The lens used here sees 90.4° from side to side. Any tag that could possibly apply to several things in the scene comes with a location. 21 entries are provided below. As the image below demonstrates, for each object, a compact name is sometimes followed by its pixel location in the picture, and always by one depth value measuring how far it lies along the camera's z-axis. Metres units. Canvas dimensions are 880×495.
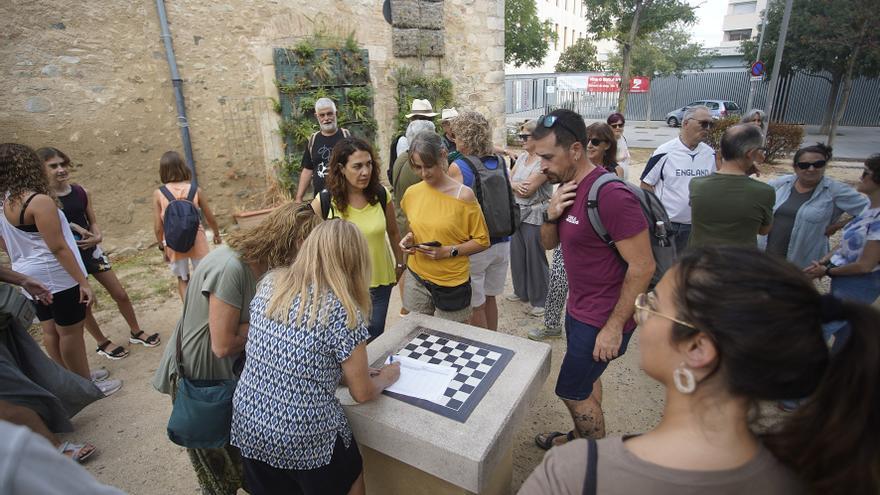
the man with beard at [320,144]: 4.59
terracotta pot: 3.93
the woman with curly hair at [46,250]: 2.60
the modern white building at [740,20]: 41.81
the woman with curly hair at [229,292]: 1.76
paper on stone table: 1.87
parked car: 18.41
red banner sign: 19.31
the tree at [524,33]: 23.16
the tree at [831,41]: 13.10
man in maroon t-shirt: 1.90
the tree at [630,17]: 17.25
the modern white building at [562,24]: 32.81
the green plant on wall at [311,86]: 6.60
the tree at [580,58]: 29.39
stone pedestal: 1.55
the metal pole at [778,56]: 8.45
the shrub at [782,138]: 10.90
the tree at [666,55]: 23.92
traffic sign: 9.59
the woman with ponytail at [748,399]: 0.83
